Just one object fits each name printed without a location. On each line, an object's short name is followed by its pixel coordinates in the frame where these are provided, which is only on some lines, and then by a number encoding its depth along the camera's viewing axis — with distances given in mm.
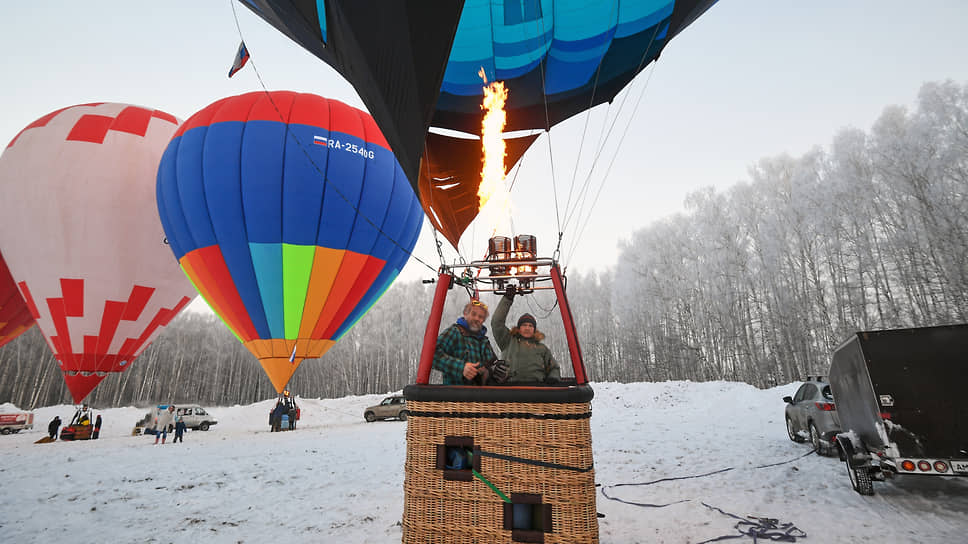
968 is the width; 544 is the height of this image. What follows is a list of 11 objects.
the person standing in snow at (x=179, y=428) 11336
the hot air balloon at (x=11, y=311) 12781
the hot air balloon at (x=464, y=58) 2842
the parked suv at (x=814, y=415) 6191
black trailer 3932
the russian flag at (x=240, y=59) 7621
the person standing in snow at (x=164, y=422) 11373
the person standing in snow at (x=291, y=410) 13230
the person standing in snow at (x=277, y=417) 13840
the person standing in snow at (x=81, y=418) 12912
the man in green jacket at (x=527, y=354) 2812
